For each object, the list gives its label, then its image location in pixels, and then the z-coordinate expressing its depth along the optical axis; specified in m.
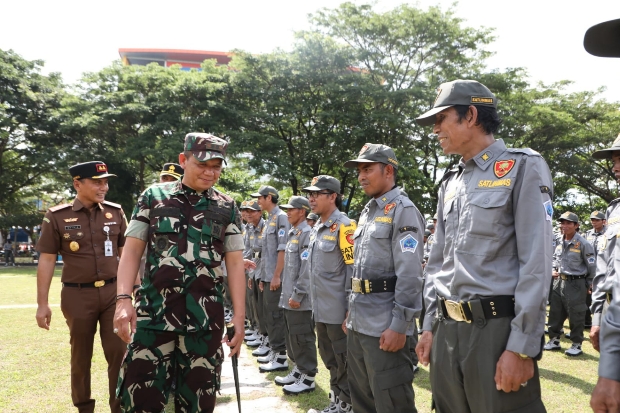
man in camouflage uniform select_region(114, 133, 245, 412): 2.93
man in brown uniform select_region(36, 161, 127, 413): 4.23
